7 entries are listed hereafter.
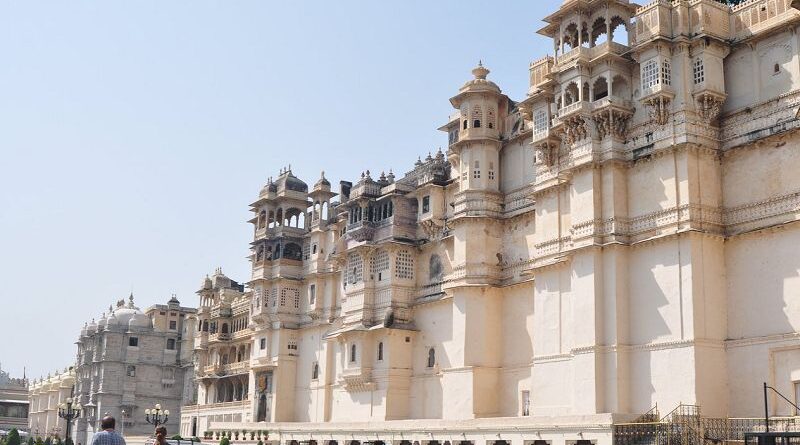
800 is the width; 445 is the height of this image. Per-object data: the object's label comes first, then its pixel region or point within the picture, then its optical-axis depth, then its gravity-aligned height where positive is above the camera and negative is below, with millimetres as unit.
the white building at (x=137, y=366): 90125 +6451
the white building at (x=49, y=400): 107250 +3741
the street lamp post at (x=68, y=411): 50188 +1220
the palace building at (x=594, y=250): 30781 +7396
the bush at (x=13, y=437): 68375 -456
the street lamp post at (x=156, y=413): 45094 +1000
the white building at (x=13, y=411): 126638 +2698
